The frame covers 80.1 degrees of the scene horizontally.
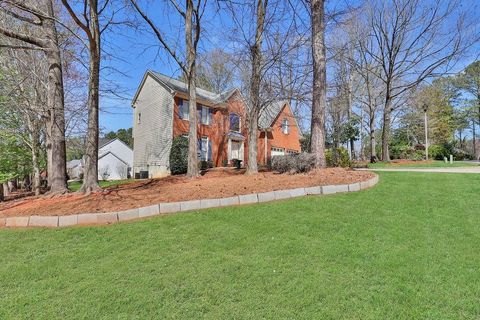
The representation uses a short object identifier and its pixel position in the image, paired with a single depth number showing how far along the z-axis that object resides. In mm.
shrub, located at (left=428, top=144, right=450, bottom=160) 27078
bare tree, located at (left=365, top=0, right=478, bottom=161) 15281
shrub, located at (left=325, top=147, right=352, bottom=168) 11789
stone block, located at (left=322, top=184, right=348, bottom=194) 6770
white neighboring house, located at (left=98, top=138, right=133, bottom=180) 23438
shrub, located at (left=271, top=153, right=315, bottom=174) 8397
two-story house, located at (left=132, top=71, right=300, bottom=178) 18266
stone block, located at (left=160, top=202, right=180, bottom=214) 5902
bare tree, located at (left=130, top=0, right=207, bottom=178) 10016
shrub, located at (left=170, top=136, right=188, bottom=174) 16906
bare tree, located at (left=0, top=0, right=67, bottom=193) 7926
